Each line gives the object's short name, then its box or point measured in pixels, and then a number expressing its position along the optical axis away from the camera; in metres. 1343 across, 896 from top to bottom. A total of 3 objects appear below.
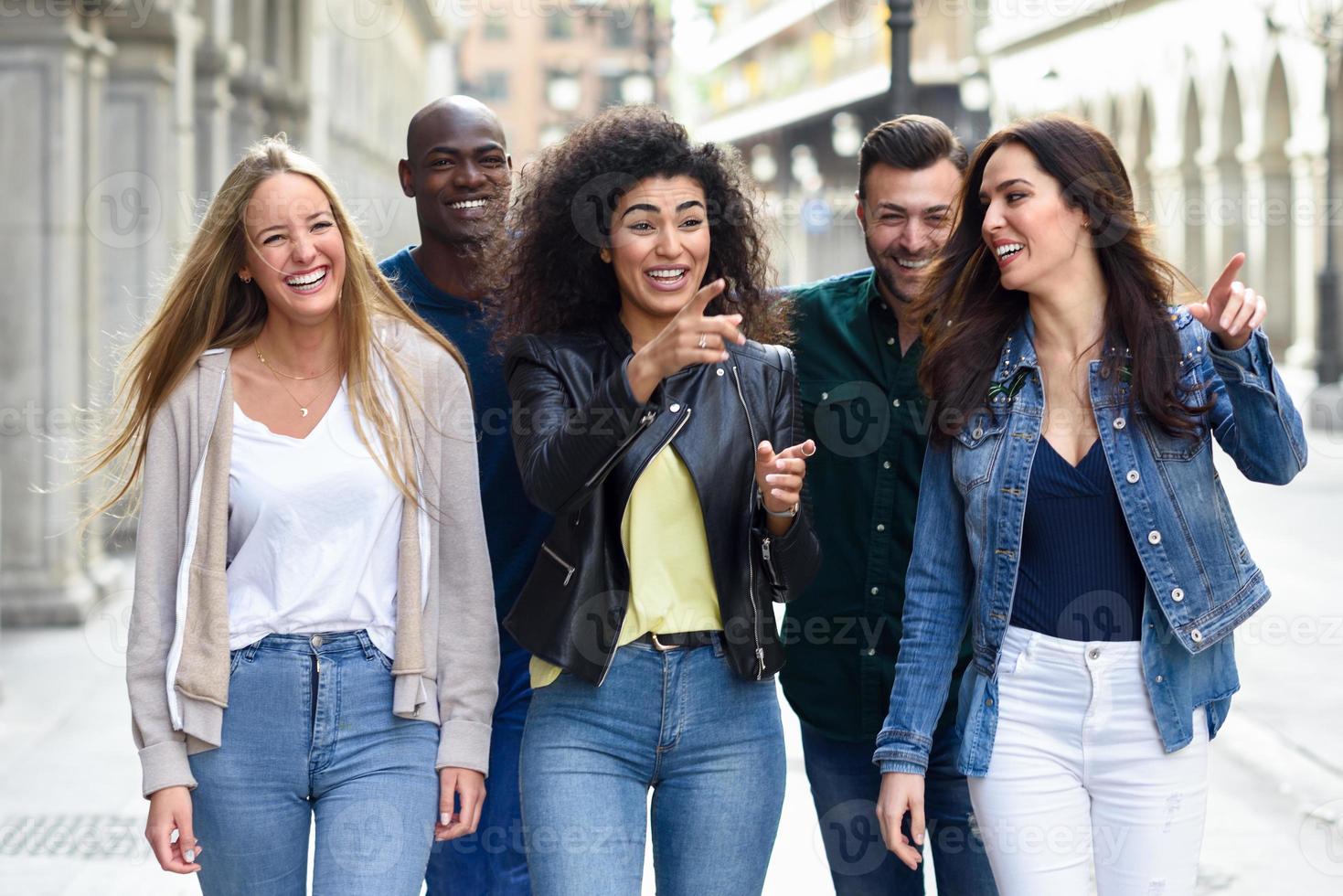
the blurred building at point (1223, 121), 27.73
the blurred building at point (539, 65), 119.25
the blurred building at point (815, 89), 49.53
